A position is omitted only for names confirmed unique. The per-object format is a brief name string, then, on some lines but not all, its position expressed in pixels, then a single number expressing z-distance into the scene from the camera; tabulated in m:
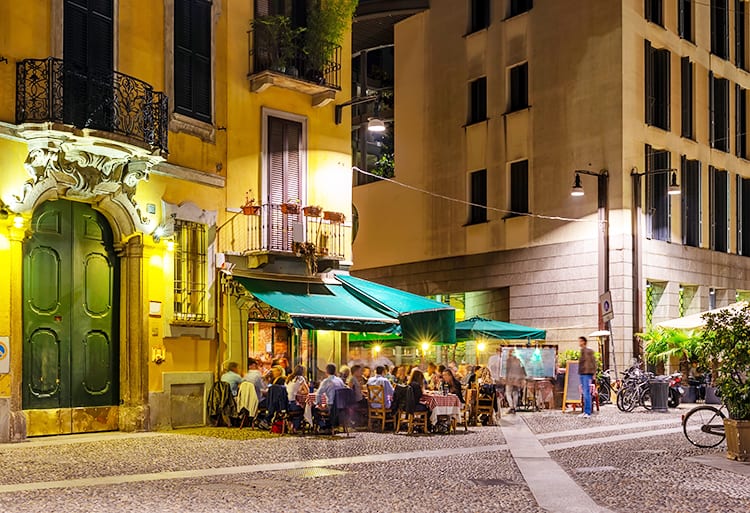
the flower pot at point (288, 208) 20.81
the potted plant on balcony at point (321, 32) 21.94
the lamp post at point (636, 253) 28.56
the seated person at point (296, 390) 18.02
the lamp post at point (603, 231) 28.45
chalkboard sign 25.00
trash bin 25.06
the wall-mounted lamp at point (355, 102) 22.22
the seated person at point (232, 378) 19.31
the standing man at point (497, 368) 25.55
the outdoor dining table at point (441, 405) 18.36
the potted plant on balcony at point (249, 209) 20.45
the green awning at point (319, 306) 18.97
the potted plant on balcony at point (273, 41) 21.19
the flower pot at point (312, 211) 21.28
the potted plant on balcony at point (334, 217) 21.98
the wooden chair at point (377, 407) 18.70
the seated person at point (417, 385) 18.36
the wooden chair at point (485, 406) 20.30
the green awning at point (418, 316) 19.50
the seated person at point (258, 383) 18.50
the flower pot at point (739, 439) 13.86
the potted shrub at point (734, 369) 13.93
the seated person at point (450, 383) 19.72
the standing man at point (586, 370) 23.03
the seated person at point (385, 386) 18.86
